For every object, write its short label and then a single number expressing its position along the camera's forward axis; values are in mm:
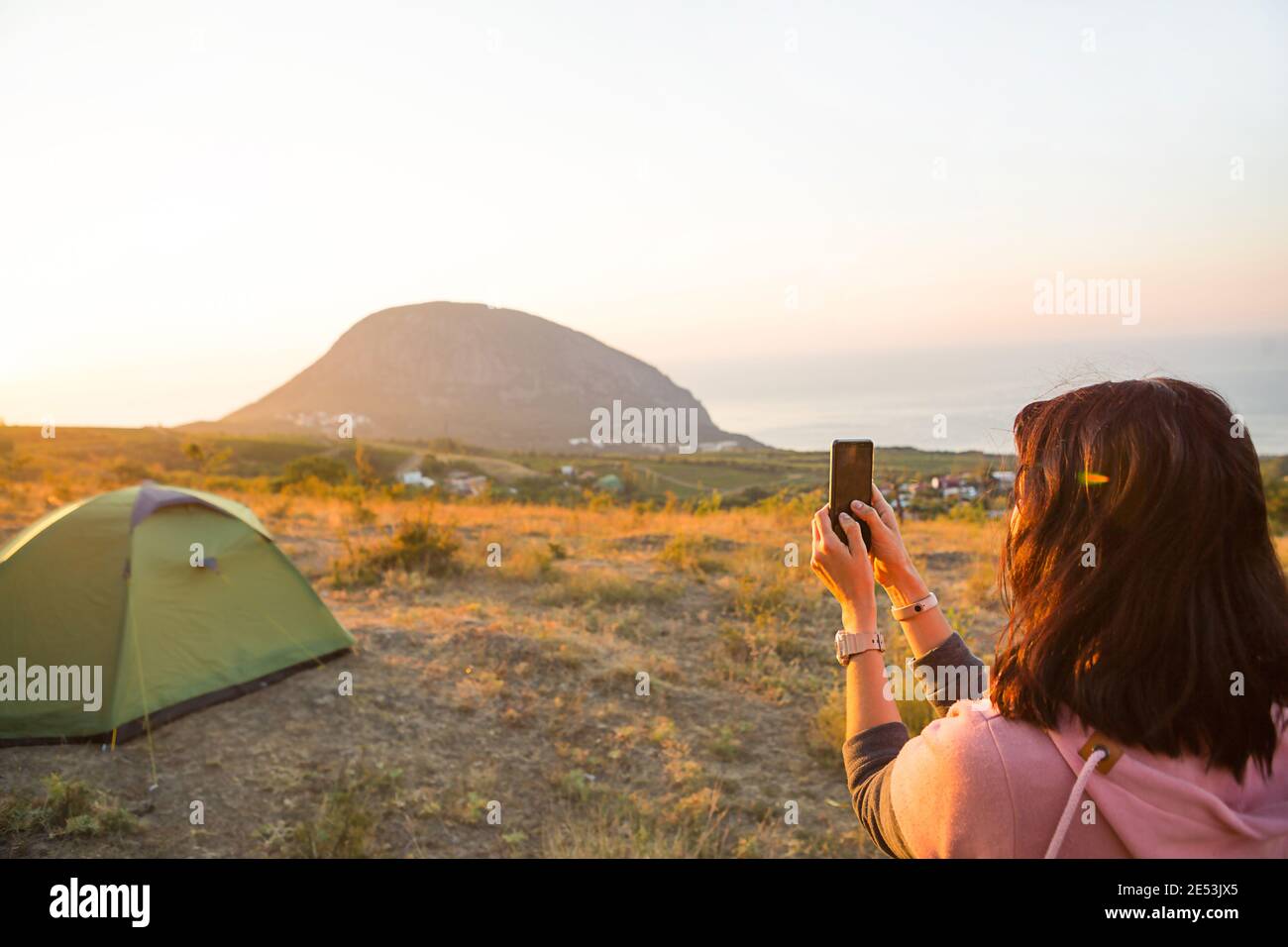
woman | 1170
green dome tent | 4895
